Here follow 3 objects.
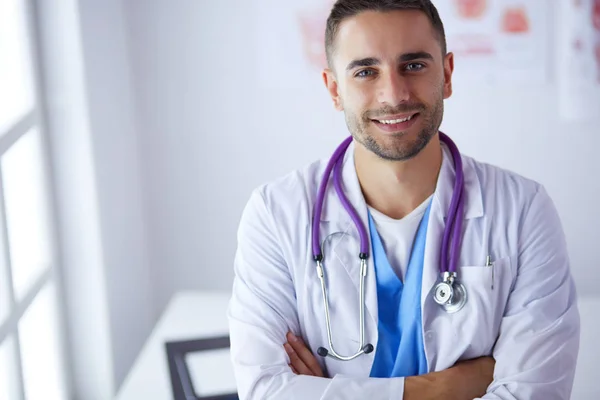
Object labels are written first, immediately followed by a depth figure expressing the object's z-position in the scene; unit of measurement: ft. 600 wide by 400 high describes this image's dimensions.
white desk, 6.22
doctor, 5.36
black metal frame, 6.14
